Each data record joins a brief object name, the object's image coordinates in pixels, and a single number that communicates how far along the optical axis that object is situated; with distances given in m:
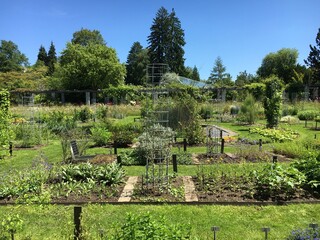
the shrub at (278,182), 5.00
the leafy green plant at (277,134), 11.09
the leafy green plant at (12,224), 2.81
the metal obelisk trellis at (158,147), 5.61
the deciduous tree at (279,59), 52.46
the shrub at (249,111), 16.83
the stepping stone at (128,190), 5.04
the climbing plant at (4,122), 8.51
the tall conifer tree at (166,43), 45.19
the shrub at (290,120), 17.11
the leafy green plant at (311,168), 5.18
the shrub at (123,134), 10.39
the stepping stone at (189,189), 4.98
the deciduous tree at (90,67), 35.03
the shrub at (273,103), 14.24
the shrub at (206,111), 19.34
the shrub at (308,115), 18.47
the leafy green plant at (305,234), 2.91
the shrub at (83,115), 18.55
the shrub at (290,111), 19.98
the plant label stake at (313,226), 2.92
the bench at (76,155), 8.02
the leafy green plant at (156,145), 6.09
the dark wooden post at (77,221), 3.17
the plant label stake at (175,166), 6.66
